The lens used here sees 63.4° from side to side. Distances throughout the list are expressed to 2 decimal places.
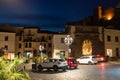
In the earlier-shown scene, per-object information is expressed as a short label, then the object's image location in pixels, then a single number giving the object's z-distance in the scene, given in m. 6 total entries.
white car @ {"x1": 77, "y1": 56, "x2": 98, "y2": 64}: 18.42
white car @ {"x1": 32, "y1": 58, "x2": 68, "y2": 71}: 12.55
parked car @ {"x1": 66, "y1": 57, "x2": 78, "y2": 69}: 13.92
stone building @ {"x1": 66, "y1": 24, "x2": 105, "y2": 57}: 23.47
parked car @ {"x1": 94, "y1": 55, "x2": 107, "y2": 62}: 20.31
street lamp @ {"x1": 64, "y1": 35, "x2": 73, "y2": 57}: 15.76
